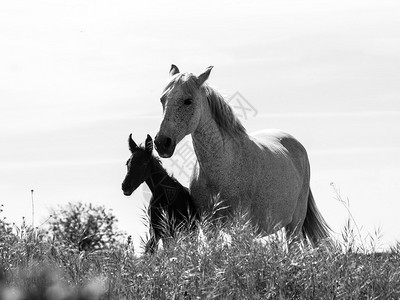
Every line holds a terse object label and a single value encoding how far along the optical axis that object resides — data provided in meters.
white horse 14.14
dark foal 14.39
